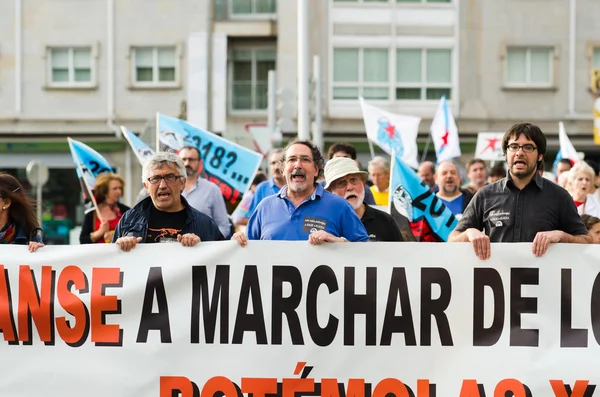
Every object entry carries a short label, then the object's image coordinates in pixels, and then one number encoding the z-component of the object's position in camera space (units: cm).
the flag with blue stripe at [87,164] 1107
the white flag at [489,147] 1962
